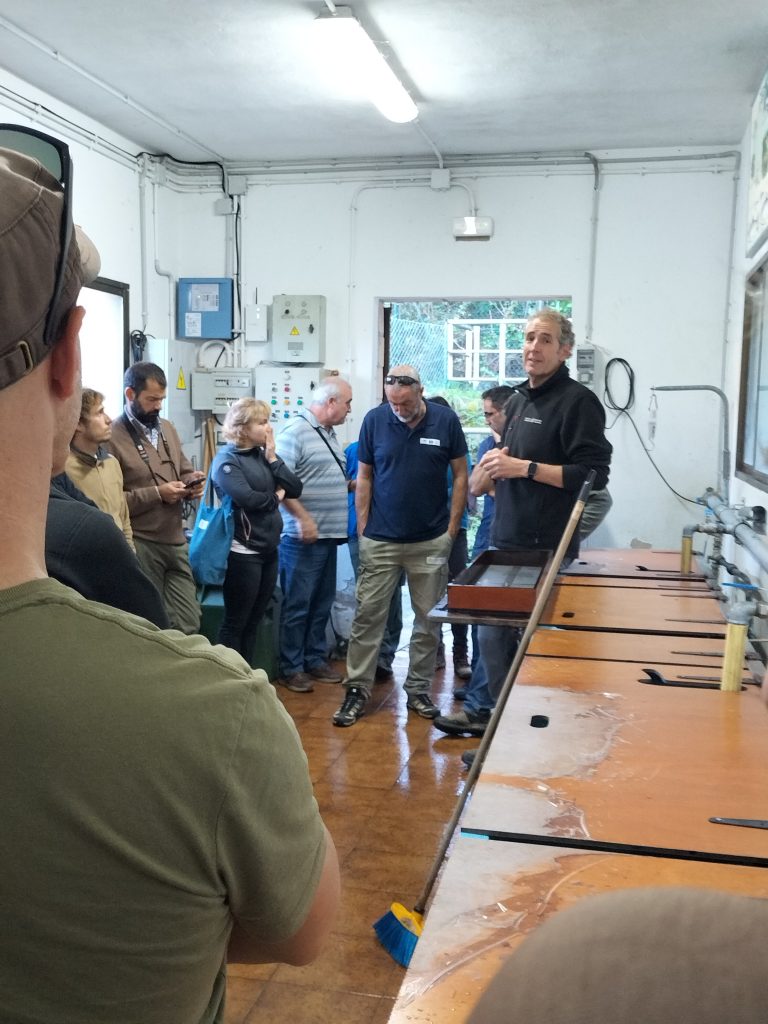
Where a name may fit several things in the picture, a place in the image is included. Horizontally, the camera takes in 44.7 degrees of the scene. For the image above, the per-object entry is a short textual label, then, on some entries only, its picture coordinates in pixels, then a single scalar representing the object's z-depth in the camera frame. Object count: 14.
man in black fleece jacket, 3.37
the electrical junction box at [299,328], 6.24
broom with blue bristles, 2.13
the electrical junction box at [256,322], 6.37
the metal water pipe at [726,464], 5.20
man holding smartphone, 3.95
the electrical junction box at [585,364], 5.80
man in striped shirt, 4.83
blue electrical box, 6.39
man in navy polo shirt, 4.30
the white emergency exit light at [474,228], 5.96
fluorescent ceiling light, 3.93
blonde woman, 4.31
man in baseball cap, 0.59
